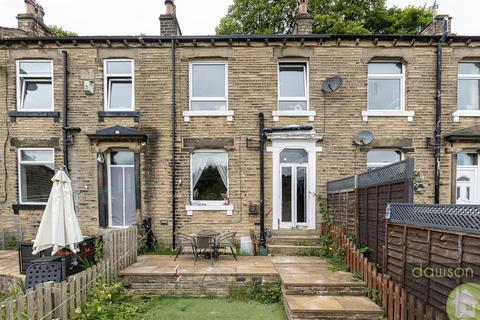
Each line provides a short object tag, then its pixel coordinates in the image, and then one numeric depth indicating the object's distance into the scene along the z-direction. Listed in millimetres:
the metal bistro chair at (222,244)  6852
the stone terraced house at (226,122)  8438
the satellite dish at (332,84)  8188
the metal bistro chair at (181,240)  8164
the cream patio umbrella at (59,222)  4910
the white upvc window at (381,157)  8680
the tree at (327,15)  16688
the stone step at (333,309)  4617
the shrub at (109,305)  4555
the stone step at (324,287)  5293
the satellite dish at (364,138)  8291
